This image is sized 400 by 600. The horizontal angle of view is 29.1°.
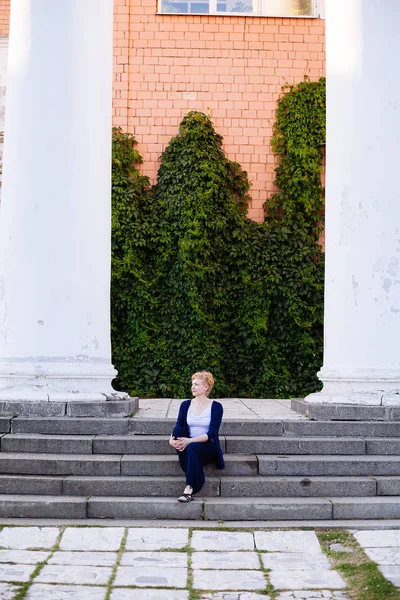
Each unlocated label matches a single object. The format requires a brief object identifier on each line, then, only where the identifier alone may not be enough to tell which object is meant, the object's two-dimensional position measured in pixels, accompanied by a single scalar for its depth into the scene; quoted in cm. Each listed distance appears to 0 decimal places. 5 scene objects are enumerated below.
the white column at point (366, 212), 828
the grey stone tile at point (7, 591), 447
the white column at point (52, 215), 811
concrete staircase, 644
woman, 654
